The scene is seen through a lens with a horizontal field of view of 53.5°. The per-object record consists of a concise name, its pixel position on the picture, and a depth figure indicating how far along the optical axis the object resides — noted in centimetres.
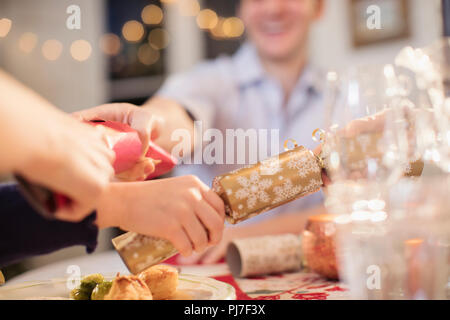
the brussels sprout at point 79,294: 37
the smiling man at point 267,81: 111
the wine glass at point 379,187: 36
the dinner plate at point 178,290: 36
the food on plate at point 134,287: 34
